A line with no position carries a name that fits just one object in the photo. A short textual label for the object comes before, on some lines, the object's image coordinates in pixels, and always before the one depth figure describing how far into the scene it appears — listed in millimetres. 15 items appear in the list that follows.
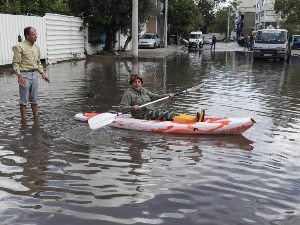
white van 48969
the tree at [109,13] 26281
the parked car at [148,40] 39312
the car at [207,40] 63559
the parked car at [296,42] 45062
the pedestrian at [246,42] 45588
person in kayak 7867
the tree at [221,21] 105888
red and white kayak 7570
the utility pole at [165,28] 42838
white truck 27438
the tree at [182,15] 50250
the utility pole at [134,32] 21906
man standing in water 7898
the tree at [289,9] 43188
